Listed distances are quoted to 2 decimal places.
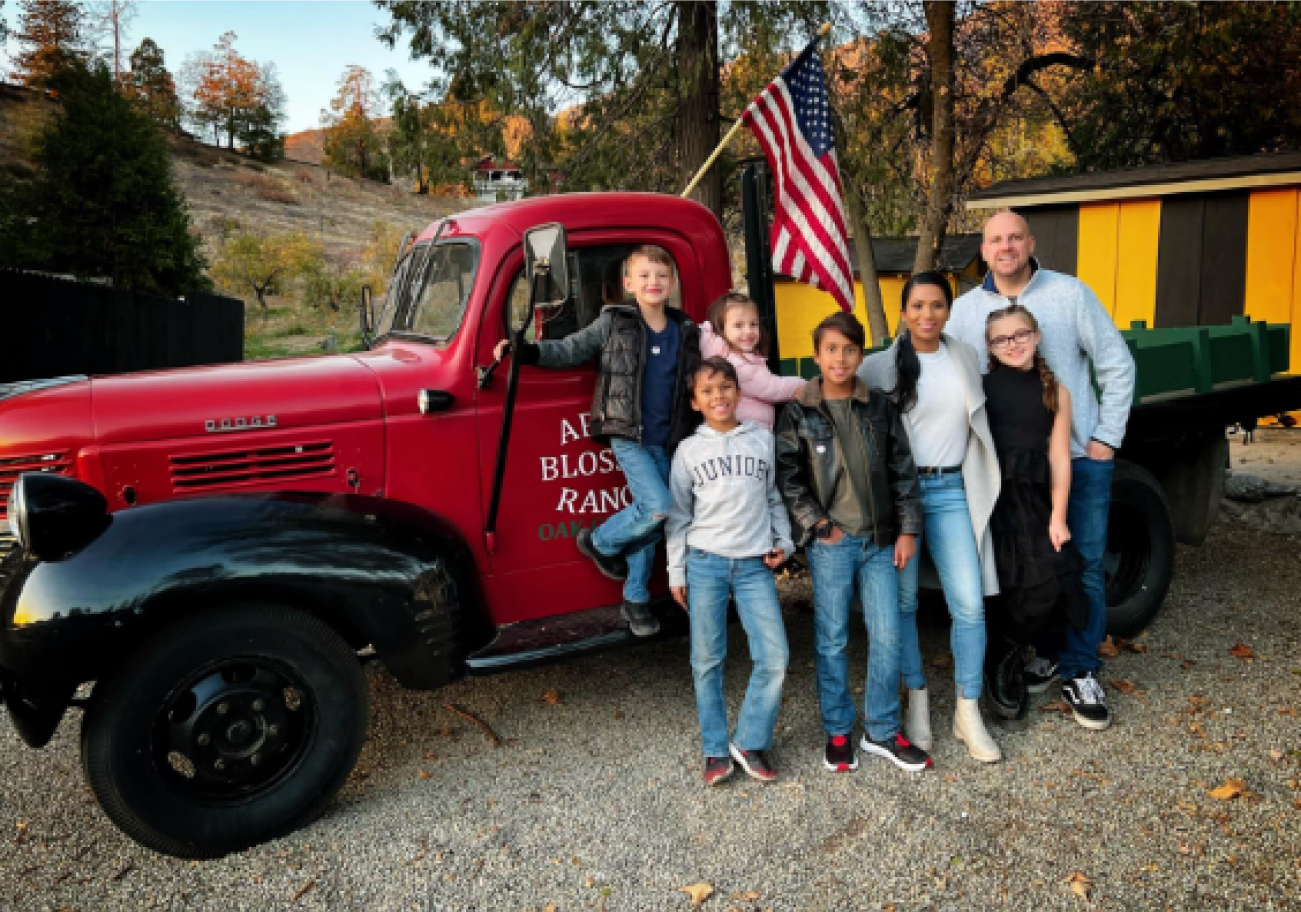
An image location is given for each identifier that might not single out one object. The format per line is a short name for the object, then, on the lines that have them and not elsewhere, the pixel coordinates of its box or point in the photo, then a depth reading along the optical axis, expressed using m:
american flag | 4.52
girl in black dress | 3.86
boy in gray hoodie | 3.59
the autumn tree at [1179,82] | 14.08
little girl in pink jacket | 3.74
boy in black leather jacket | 3.63
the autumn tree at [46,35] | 50.56
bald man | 4.04
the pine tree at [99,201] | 21.84
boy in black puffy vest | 3.73
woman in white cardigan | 3.76
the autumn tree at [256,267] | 31.75
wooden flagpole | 4.14
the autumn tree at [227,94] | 65.81
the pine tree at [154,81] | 57.50
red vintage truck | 3.11
